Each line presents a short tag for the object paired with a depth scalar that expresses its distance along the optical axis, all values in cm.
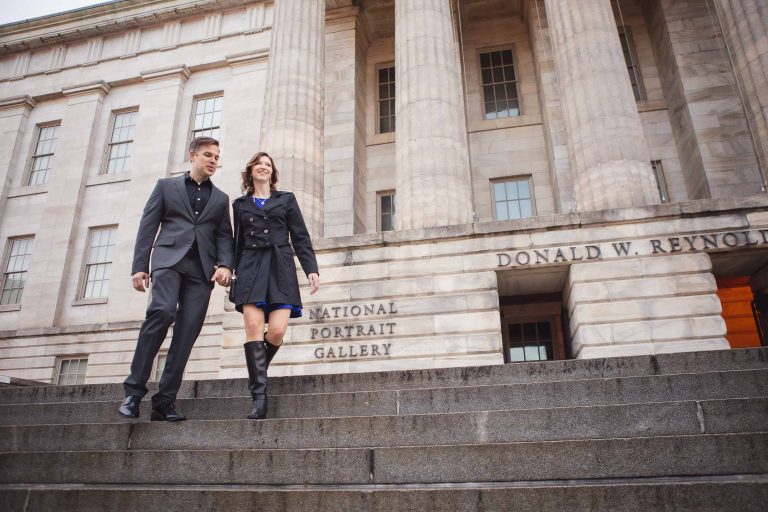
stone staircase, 341
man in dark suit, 494
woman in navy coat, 514
